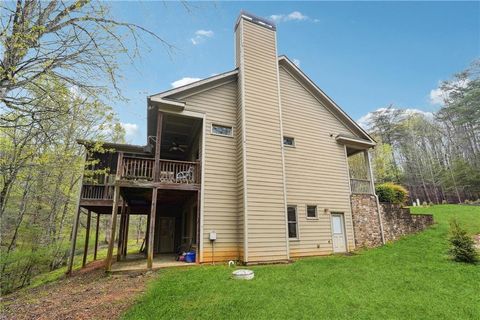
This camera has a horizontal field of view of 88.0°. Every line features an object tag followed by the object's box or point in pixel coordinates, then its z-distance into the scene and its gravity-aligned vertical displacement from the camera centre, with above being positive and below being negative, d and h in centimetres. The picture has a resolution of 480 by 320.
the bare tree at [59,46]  351 +265
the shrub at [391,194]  1326 +129
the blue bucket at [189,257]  889 -126
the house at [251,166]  884 +209
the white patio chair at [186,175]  933 +170
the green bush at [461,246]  750 -88
